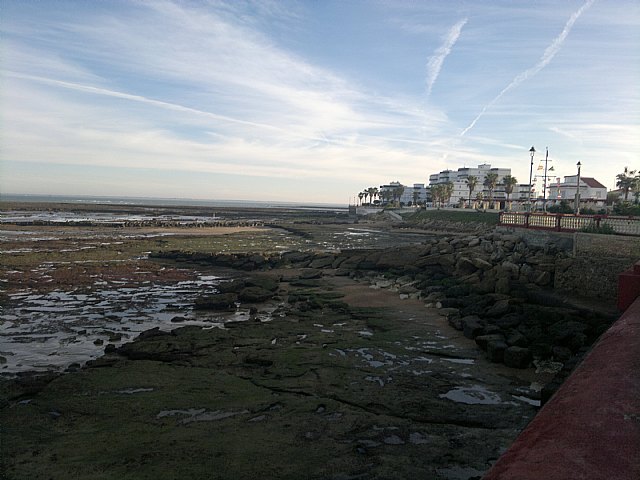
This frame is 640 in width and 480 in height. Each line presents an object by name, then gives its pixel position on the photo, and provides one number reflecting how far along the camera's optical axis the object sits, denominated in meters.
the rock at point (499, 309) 16.31
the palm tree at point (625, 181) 63.00
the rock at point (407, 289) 21.92
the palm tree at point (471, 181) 107.09
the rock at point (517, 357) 11.98
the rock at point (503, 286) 19.02
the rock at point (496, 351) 12.43
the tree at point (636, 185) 56.37
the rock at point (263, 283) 22.61
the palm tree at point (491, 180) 100.11
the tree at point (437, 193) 115.62
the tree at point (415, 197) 146.32
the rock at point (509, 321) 15.12
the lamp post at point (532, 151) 33.35
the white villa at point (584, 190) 79.62
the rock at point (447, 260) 25.64
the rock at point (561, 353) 12.14
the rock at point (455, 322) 15.55
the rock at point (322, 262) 31.71
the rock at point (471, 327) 14.45
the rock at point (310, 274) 26.97
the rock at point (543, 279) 19.41
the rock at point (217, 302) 19.17
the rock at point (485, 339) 13.29
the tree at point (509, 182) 89.57
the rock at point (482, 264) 22.65
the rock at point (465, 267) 23.69
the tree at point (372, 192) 163.46
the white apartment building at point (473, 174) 134.00
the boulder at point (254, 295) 20.48
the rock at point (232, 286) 22.29
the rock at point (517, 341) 13.09
